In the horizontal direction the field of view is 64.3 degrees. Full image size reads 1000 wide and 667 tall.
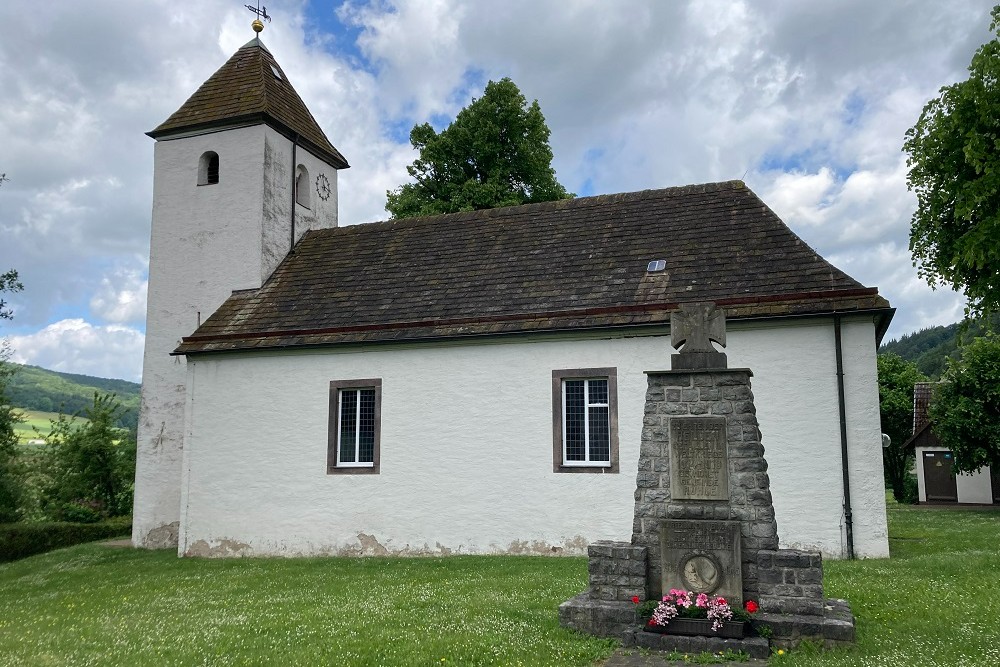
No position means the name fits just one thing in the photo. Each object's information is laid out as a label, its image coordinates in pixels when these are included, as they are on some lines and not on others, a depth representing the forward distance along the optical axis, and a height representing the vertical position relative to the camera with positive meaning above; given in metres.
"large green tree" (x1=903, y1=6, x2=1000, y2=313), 16.09 +5.91
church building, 13.70 +1.81
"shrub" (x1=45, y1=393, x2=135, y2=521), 27.91 -0.61
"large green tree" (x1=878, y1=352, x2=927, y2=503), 40.97 +1.79
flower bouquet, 7.42 -1.51
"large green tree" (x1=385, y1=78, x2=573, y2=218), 27.83 +10.45
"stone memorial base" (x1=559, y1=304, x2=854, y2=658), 7.55 -0.76
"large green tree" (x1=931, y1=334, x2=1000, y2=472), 25.91 +1.52
